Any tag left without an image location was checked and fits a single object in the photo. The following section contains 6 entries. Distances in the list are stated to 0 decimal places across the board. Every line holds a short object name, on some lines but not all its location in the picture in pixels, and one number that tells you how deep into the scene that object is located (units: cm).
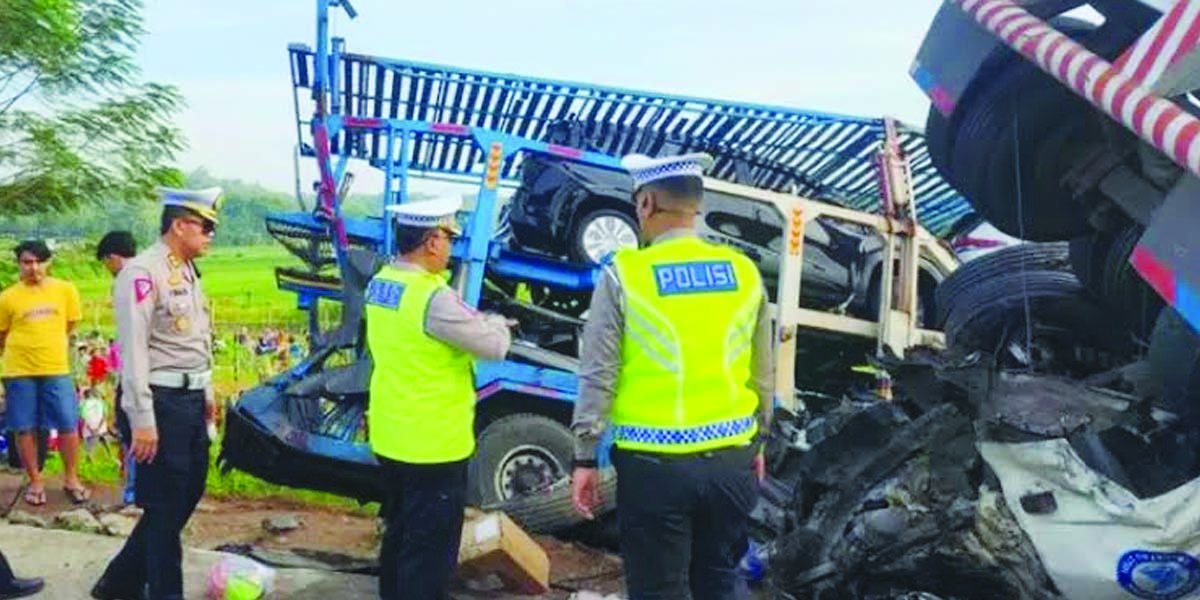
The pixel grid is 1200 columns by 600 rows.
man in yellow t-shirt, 705
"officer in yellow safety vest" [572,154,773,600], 304
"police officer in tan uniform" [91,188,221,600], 396
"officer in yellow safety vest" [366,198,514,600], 387
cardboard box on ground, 471
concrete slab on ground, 471
